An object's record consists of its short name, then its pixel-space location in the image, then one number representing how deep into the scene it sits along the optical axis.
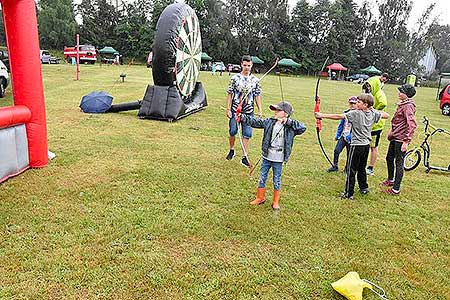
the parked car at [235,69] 44.79
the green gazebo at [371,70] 52.03
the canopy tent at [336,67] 48.18
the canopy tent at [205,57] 48.74
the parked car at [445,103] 17.42
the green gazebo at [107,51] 46.22
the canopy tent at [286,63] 46.74
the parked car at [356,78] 46.56
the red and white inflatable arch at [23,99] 5.04
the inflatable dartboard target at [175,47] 9.43
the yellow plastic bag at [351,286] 3.07
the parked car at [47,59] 36.06
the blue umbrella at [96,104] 10.59
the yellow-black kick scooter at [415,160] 7.08
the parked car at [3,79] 13.31
